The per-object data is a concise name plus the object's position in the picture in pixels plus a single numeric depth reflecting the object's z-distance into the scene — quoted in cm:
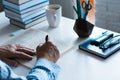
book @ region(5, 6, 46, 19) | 142
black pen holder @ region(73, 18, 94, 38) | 124
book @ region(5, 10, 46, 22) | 143
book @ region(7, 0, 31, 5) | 137
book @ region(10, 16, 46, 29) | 144
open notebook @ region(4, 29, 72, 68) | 120
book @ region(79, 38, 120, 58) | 110
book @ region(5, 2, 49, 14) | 141
